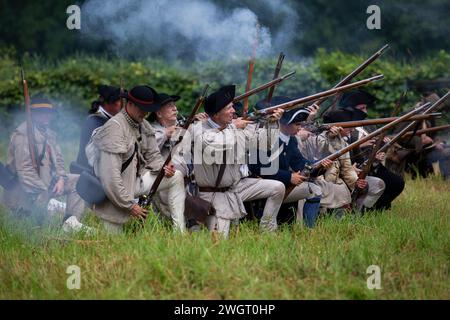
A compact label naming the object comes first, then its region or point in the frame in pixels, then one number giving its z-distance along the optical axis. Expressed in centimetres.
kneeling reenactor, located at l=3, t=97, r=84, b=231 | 1734
